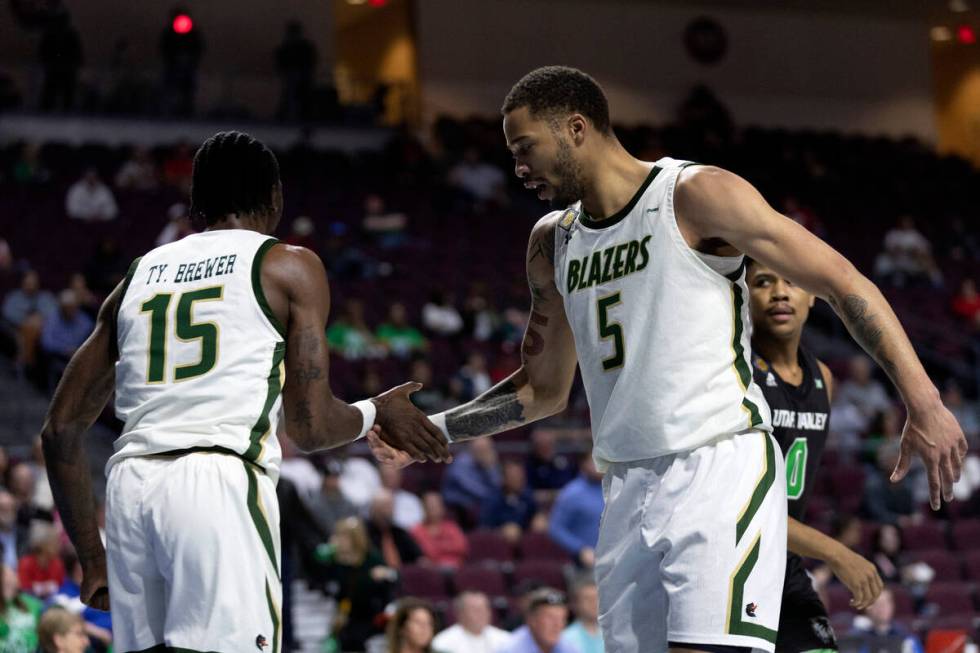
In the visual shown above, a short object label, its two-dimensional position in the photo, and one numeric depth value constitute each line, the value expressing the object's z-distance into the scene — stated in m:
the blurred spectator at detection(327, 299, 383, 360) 14.88
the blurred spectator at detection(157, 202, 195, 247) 14.85
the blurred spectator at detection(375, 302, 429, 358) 15.27
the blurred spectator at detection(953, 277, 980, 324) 19.69
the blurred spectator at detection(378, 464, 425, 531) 11.97
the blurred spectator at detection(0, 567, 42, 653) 8.41
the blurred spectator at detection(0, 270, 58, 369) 14.23
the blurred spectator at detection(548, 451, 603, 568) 11.69
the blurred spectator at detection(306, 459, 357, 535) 11.31
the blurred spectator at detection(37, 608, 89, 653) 7.61
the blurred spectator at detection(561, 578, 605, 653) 9.59
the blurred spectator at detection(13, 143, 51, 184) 18.50
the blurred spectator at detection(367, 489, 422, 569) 11.02
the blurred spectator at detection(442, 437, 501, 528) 12.41
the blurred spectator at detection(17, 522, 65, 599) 9.55
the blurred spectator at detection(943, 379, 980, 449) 16.22
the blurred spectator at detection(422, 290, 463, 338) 16.23
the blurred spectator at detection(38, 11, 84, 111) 21.08
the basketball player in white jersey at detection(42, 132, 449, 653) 3.86
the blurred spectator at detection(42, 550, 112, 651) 8.73
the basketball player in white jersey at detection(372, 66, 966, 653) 3.97
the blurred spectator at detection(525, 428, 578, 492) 12.98
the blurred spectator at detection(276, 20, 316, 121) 22.69
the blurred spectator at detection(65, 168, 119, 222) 17.80
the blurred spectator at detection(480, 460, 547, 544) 12.27
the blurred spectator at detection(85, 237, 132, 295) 15.45
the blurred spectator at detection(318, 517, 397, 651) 9.92
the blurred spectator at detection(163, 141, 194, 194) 19.42
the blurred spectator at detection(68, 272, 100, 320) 13.98
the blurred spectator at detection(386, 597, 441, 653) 8.54
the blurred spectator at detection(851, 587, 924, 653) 10.02
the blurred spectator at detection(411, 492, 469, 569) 11.48
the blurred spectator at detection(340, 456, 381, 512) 11.91
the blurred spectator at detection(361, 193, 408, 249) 18.98
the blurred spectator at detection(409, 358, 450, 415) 13.29
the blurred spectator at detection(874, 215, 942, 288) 21.23
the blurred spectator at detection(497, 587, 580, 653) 9.29
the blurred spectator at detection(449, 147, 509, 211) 21.89
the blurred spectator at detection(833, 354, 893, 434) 16.06
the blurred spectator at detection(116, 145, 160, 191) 19.09
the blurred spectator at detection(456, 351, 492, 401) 14.18
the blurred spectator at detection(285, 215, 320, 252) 16.67
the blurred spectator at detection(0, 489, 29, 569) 9.95
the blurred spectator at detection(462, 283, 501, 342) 16.34
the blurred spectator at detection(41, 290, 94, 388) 13.50
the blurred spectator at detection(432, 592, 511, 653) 9.52
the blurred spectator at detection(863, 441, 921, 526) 14.16
